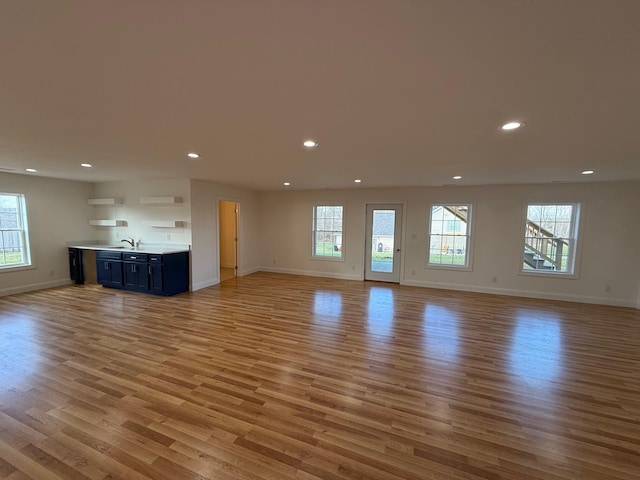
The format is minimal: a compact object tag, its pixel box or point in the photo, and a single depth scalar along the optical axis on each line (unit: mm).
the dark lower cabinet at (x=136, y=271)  5293
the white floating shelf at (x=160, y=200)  5492
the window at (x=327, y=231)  7254
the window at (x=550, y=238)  5505
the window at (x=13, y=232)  5184
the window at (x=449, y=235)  6168
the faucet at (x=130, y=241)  6081
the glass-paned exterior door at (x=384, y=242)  6719
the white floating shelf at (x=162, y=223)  5607
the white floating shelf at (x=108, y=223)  6238
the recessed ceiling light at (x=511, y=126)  2260
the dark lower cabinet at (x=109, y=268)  5559
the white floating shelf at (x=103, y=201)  6172
